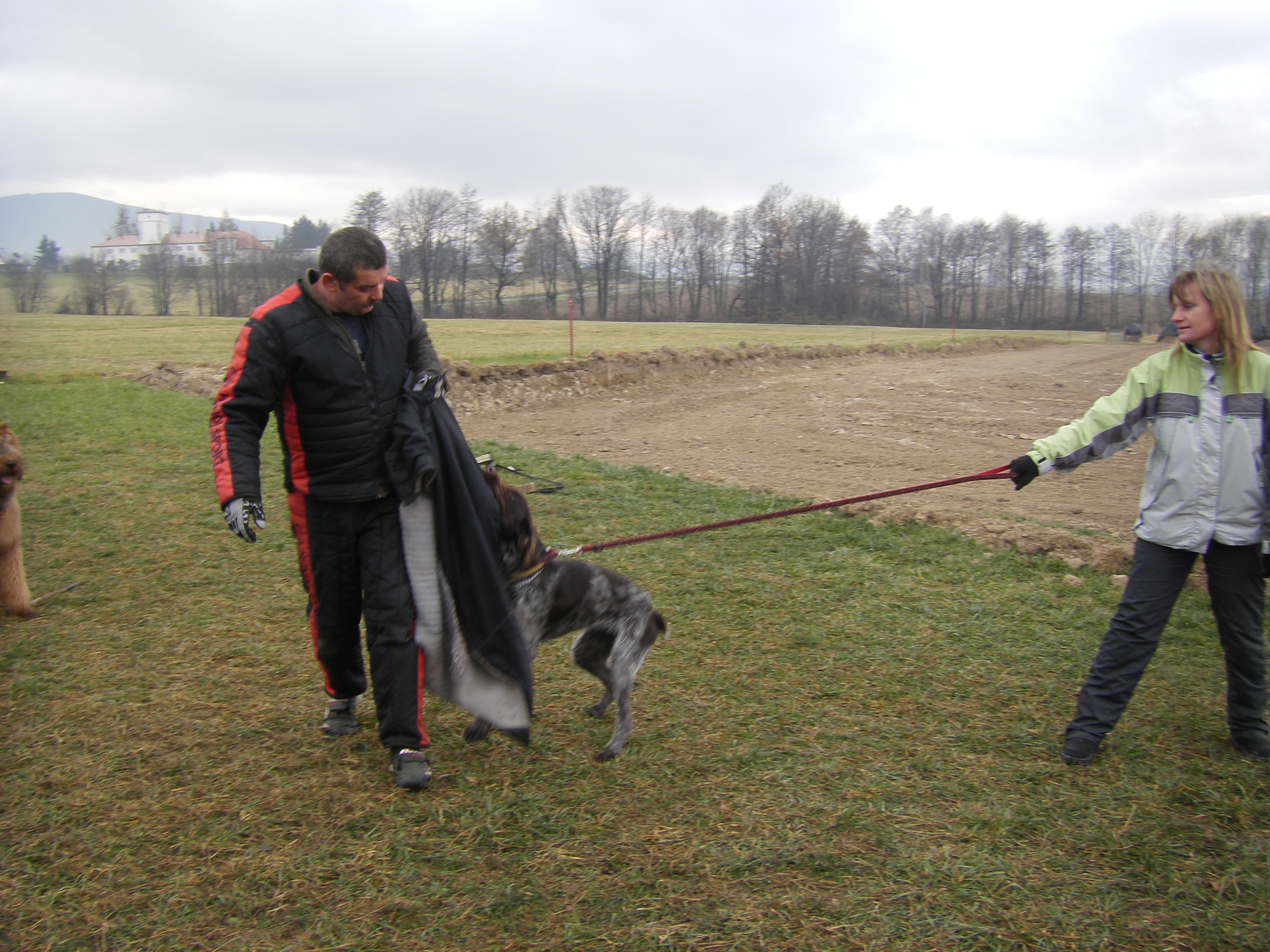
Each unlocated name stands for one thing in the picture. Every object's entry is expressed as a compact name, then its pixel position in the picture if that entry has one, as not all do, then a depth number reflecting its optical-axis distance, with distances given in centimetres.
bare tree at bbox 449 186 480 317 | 5947
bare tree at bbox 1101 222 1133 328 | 7706
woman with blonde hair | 333
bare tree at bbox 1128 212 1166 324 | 7681
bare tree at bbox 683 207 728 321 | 7919
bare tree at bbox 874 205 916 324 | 7706
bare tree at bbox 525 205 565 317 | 6919
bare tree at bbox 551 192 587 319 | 7262
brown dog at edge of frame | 503
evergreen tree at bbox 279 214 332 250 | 5900
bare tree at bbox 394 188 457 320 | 5456
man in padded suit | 301
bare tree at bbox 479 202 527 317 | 6688
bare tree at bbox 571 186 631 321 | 7581
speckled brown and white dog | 340
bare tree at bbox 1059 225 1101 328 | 7825
